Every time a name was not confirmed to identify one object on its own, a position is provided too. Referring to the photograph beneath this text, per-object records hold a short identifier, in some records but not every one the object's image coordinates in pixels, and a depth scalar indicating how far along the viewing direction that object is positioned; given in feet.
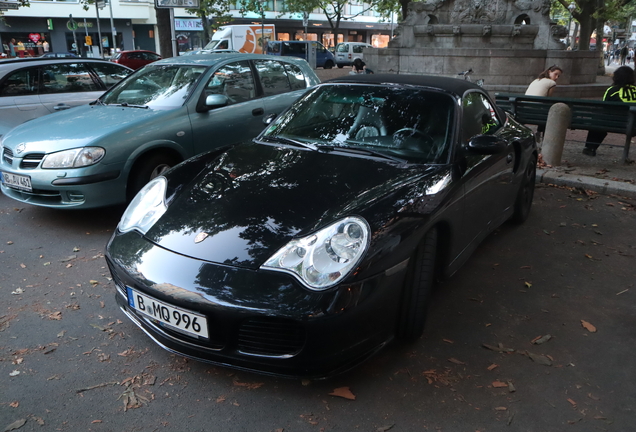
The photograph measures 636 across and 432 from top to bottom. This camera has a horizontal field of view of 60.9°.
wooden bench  23.01
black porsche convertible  8.19
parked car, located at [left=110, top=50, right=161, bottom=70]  85.40
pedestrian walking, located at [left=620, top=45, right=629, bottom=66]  128.09
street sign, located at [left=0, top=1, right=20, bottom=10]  49.47
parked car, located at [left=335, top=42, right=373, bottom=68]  127.85
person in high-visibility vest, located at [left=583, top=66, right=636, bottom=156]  25.30
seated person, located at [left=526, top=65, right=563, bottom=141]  28.68
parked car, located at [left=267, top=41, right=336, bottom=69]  110.42
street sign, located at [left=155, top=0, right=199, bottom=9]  35.50
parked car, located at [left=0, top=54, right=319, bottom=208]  16.10
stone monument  50.78
